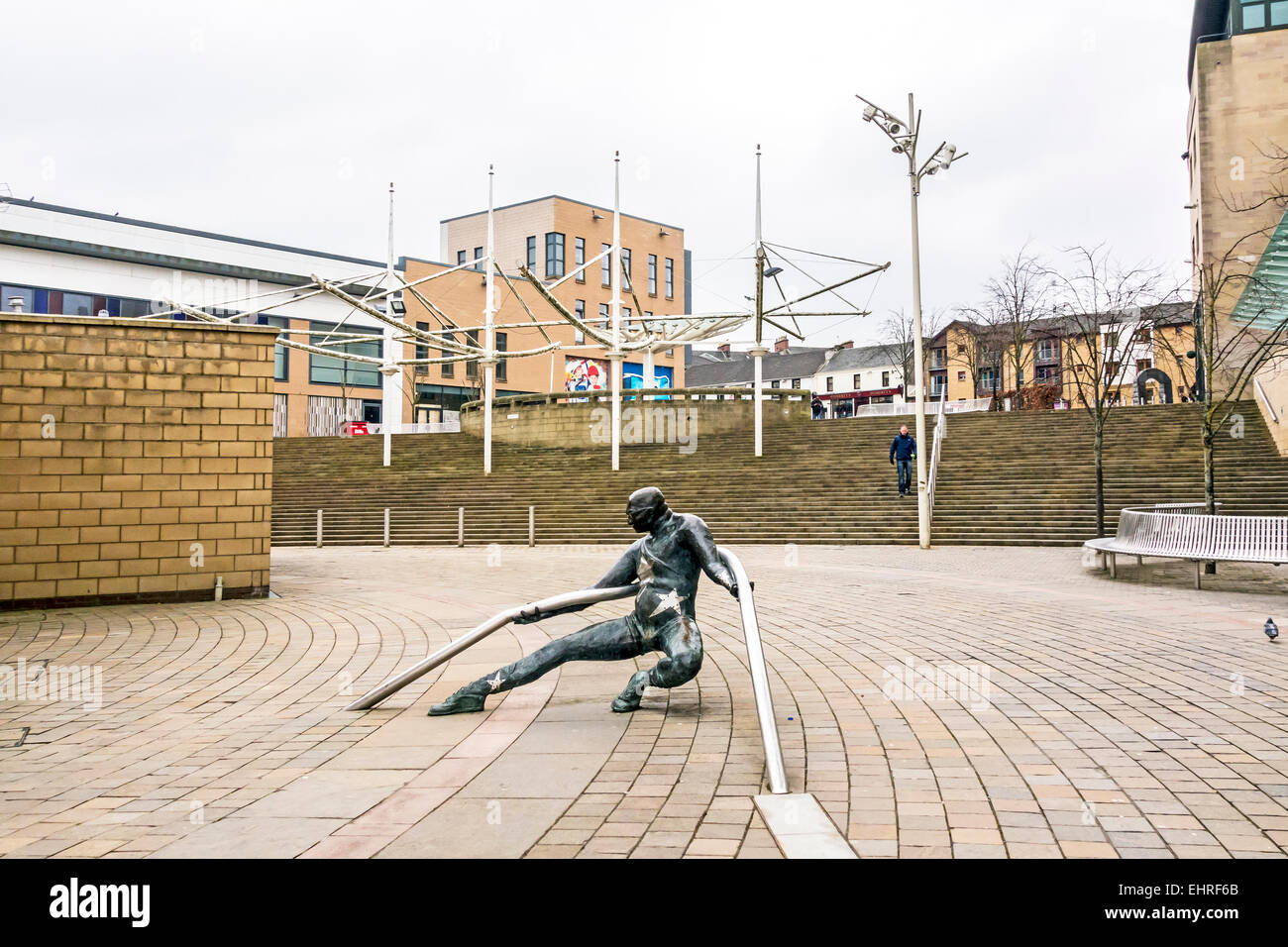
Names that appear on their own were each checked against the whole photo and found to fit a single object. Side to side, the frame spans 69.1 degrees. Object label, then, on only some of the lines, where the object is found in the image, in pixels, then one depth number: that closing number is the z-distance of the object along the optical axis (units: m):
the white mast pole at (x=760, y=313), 30.06
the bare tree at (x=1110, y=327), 19.53
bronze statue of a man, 5.23
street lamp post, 19.92
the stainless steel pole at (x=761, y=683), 3.95
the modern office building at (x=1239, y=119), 34.72
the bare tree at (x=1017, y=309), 45.00
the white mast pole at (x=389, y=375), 31.96
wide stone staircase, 20.67
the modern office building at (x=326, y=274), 42.00
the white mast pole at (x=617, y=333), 30.53
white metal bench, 10.99
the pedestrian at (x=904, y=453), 22.03
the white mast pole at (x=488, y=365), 31.11
